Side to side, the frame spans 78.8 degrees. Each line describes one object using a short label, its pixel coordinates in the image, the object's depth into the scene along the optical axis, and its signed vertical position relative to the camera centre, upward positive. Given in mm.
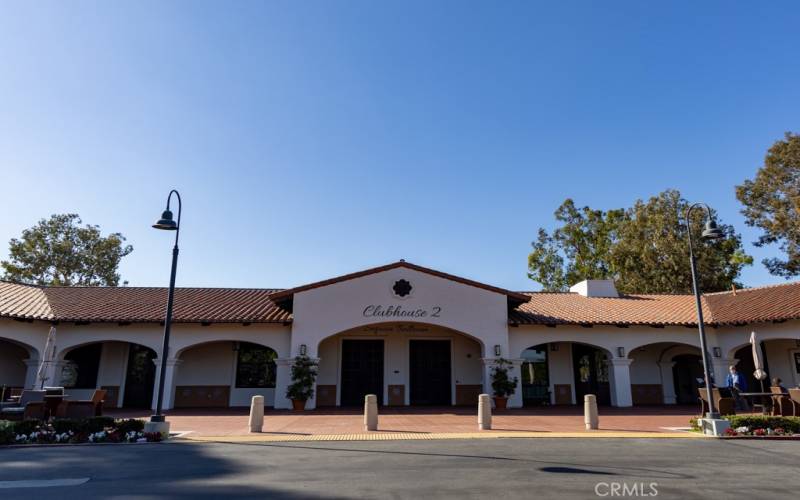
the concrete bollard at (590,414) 12922 -1134
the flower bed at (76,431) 10570 -1413
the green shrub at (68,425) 10938 -1289
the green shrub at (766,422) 11484 -1181
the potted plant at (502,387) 18339 -642
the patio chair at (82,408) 12875 -1070
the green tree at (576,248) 40031 +9939
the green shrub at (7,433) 10289 -1380
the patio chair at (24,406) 11836 -963
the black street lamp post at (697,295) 11953 +1909
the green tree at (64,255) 38719 +9008
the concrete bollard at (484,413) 12828 -1123
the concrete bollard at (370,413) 12578 -1122
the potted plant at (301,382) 17766 -503
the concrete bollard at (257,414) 12273 -1140
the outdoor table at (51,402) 12609 -903
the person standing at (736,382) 15141 -337
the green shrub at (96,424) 11102 -1275
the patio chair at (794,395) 12382 -582
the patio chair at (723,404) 13289 -877
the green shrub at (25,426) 10712 -1294
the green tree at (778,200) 27750 +9944
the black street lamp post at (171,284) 11312 +1967
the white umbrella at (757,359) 14055 +356
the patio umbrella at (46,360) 13766 +176
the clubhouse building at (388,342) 18625 +1060
